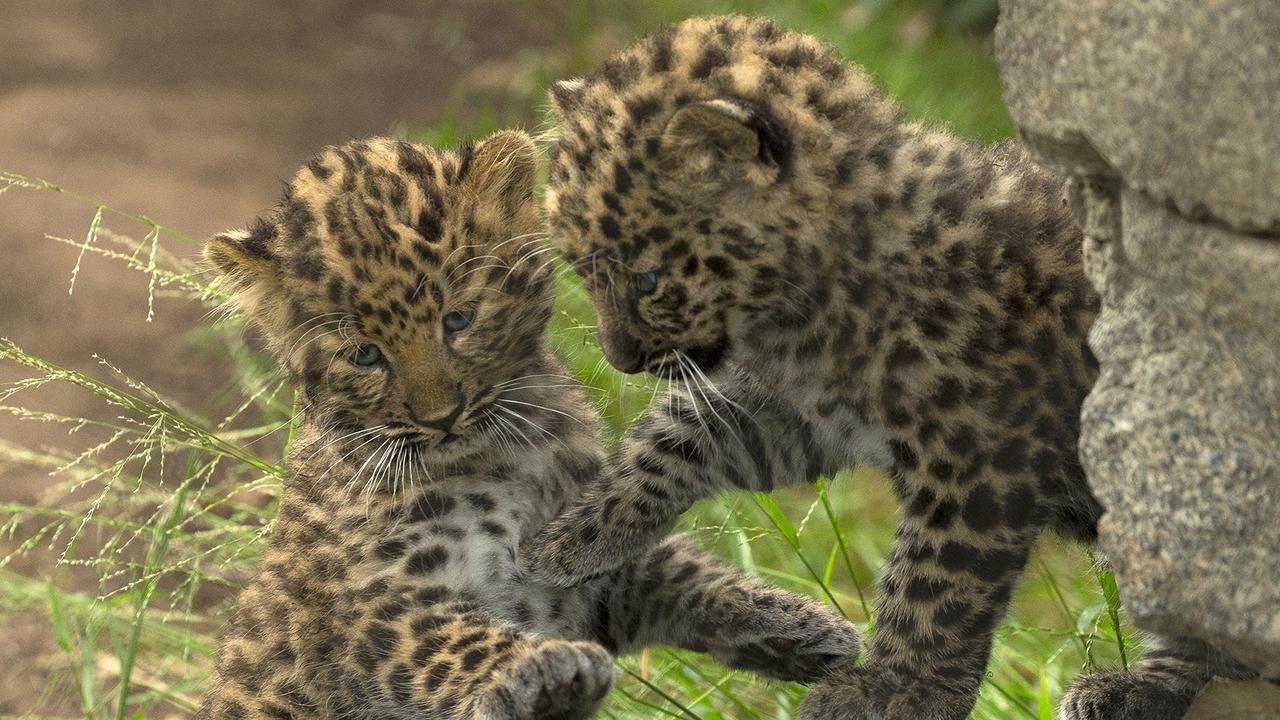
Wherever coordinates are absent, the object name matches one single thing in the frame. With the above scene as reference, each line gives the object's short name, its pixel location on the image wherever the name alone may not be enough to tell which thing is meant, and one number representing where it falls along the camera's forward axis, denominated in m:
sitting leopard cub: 8.70
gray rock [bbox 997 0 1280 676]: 5.37
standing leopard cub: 7.86
